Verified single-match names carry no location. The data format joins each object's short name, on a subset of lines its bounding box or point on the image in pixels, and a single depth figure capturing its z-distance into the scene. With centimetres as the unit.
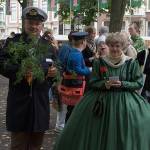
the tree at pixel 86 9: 2625
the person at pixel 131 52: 810
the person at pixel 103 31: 1072
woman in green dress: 532
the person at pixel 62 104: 796
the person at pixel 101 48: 798
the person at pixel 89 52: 899
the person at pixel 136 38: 1077
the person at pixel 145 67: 786
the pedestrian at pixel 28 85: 505
